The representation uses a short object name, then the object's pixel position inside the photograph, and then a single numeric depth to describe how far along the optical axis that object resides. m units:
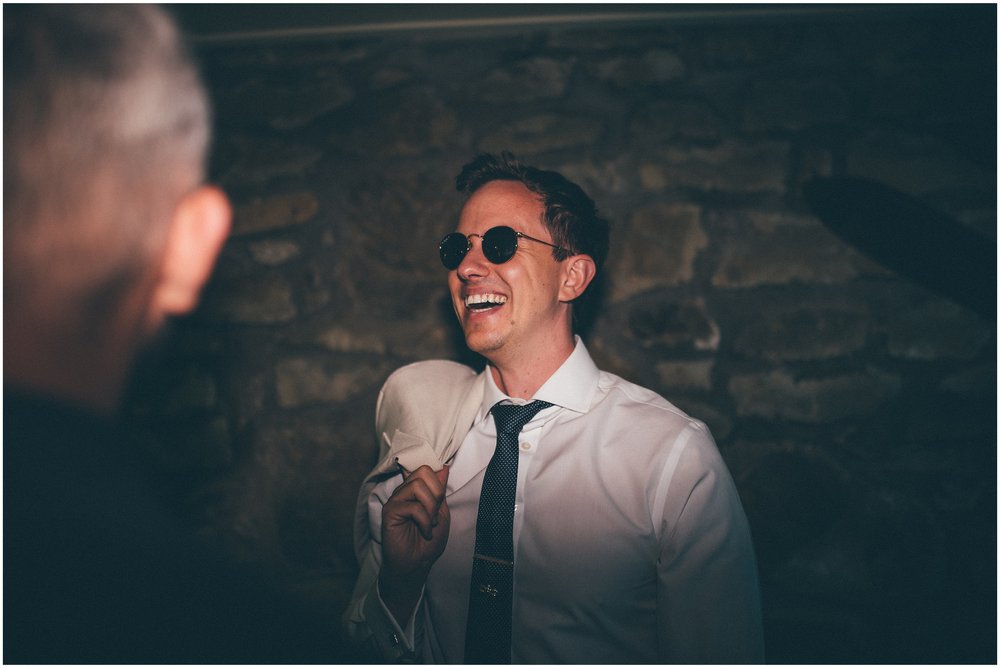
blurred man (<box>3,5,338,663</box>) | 0.36
